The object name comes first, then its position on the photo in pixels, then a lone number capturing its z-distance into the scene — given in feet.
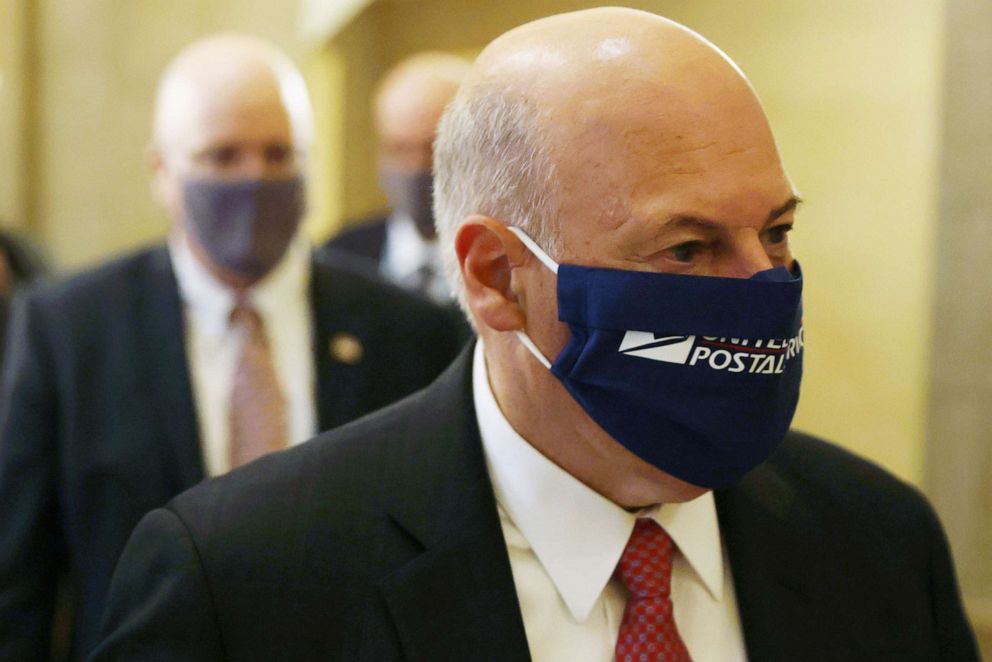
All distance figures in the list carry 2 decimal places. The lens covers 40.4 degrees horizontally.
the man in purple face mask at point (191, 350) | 9.53
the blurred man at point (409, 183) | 16.02
